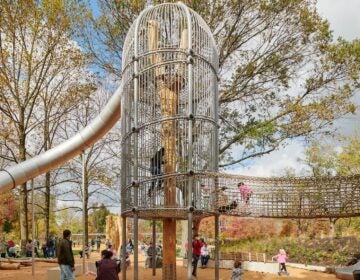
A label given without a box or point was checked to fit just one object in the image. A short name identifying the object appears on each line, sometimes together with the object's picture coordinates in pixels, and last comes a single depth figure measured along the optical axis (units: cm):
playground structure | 1041
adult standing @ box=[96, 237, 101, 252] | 3882
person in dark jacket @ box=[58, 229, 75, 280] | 1038
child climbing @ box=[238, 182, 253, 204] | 1063
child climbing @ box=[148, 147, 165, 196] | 1056
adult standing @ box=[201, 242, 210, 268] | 2041
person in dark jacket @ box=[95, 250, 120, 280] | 849
